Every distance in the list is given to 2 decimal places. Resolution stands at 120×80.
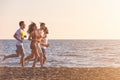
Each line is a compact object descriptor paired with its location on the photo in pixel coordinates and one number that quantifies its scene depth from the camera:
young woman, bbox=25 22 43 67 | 12.93
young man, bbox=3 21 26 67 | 12.97
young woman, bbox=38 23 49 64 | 13.14
